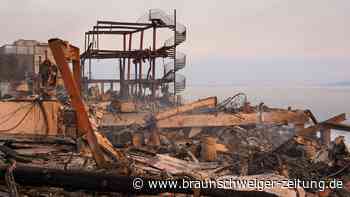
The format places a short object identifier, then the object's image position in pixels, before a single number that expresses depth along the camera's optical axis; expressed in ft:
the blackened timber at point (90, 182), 24.06
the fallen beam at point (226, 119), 63.05
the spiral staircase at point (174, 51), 101.50
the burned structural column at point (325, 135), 54.76
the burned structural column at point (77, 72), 31.37
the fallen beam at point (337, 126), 46.82
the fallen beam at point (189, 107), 62.08
